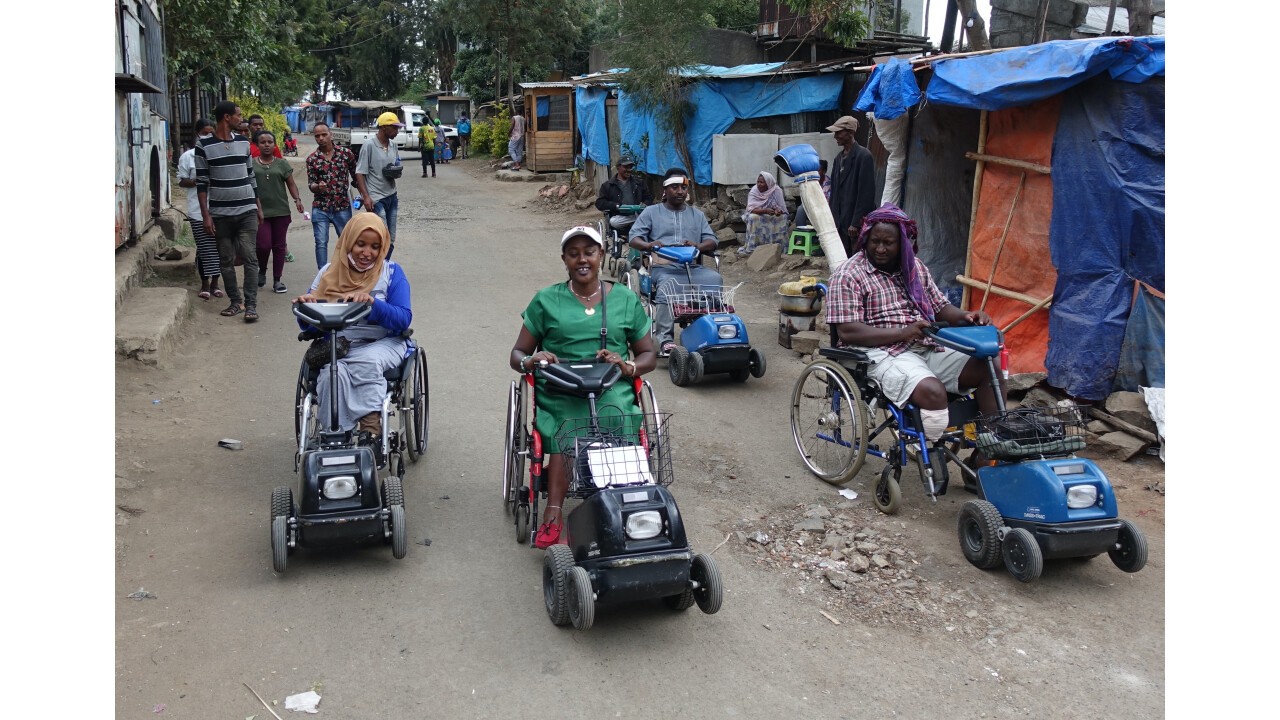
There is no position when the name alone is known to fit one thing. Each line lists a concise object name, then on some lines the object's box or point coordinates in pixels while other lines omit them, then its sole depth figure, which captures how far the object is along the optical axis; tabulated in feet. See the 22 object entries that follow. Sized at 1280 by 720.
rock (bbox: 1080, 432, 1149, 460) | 20.52
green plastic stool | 42.57
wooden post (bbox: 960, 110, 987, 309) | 27.50
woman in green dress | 14.57
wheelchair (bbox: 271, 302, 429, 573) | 13.84
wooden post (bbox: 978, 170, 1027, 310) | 25.81
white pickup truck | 106.14
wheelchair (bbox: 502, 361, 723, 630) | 12.22
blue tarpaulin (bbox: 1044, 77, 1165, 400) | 21.30
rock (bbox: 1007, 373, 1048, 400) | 23.72
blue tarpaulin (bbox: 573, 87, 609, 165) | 70.08
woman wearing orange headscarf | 15.80
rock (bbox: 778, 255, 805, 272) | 41.56
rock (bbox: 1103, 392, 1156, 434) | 20.93
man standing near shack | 32.68
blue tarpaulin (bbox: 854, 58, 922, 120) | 27.81
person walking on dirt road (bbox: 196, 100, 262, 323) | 28.63
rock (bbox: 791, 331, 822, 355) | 29.12
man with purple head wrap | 17.21
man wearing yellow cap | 32.35
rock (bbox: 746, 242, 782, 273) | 42.96
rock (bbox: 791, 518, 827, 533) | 16.85
